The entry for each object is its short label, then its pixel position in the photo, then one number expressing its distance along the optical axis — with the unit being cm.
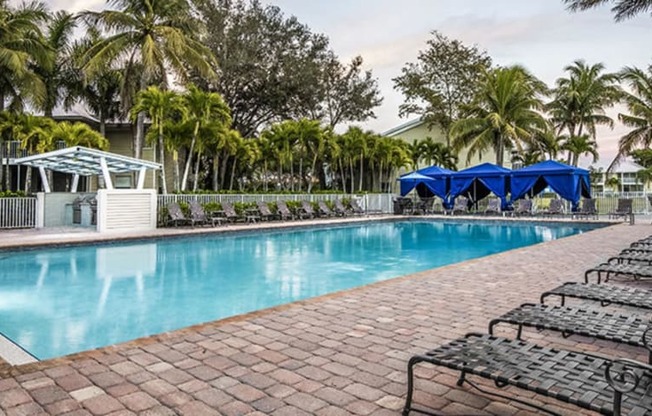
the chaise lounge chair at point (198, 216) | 1555
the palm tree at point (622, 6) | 1459
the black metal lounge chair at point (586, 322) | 297
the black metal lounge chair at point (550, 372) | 210
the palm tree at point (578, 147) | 2972
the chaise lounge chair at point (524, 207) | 2111
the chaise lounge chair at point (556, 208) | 2016
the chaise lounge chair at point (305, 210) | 1998
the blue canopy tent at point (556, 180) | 2048
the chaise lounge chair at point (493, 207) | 2235
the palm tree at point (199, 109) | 1820
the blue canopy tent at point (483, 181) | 2258
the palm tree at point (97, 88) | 2267
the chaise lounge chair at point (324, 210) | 2100
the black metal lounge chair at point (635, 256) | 634
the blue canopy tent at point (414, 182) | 2383
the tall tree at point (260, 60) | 2595
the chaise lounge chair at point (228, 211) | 1698
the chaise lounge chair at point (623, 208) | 1870
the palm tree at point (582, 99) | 2941
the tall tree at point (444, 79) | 3189
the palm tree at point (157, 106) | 1717
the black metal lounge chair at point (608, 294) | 397
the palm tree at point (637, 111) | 2512
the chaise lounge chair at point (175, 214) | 1530
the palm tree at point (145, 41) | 1884
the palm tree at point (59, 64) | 2216
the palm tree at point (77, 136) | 1817
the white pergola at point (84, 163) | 1364
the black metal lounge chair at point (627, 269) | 545
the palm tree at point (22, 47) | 1884
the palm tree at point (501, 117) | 2530
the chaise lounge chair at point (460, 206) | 2320
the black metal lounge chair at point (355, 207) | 2266
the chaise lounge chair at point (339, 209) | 2183
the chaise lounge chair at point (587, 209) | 1956
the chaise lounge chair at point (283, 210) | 1880
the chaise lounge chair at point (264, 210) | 1812
